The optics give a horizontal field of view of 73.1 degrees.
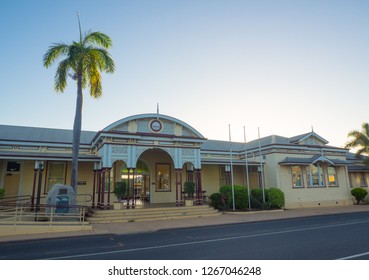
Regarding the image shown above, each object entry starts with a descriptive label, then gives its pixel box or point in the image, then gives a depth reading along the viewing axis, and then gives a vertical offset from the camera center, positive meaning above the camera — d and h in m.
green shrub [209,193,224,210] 19.08 -0.91
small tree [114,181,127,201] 15.20 +0.09
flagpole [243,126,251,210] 19.28 -0.50
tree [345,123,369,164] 27.30 +4.88
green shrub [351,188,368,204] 25.12 -0.63
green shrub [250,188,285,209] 19.91 -0.94
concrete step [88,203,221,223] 14.22 -1.46
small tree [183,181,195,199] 17.56 +0.09
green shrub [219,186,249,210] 18.95 -0.63
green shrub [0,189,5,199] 14.93 -0.03
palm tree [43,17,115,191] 15.31 +7.99
